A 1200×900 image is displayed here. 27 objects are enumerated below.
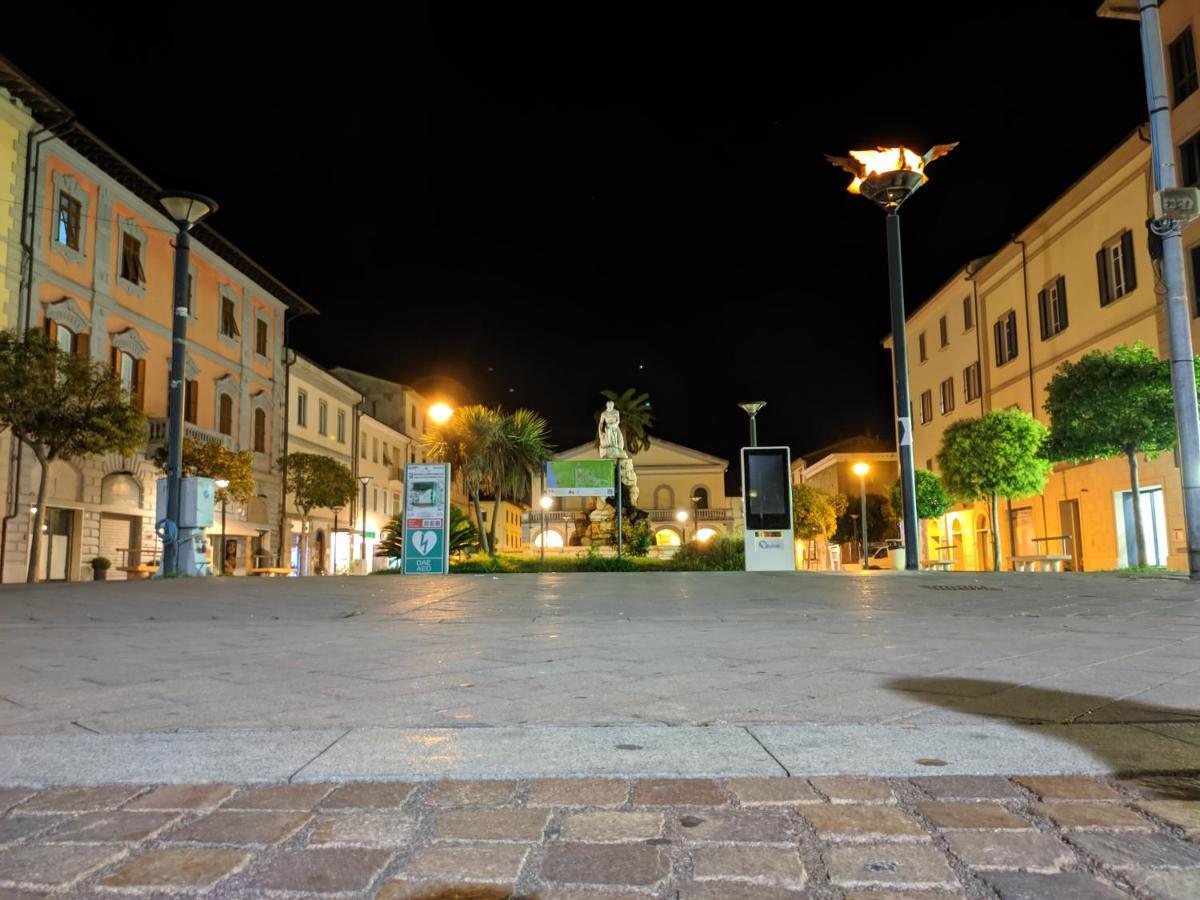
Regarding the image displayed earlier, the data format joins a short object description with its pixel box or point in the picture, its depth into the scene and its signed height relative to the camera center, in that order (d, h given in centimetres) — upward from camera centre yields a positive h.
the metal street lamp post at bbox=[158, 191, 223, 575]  1602 +329
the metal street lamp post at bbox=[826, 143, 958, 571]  1593 +608
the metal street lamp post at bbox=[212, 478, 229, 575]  2564 +200
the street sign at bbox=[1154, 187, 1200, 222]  1058 +390
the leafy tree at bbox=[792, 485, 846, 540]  3866 +141
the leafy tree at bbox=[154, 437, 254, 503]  2512 +254
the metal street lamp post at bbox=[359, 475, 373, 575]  4412 +253
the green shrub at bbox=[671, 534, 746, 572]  2106 -16
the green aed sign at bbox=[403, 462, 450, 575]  1741 +63
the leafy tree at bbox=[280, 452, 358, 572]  3325 +266
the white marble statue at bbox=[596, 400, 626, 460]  3042 +372
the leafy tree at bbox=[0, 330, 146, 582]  1670 +286
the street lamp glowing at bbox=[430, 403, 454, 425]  2329 +357
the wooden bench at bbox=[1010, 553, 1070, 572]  1819 -36
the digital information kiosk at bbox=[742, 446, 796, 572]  1777 +68
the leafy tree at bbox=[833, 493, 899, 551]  5272 +121
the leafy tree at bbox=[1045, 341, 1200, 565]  1692 +254
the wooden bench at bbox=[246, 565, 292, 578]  2527 -43
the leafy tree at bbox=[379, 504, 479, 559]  2252 +42
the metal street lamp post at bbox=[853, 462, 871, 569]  3321 +278
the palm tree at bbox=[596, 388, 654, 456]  5533 +828
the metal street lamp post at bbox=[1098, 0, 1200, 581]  1109 +310
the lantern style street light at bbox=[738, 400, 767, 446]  3028 +455
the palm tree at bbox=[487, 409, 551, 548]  2669 +280
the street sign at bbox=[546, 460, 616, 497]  2250 +177
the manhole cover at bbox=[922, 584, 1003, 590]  1070 -51
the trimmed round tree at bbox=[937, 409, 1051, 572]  2328 +216
